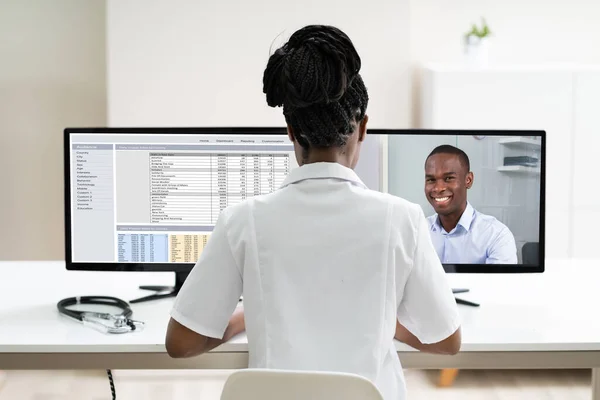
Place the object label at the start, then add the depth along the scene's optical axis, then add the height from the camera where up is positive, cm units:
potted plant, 396 +64
